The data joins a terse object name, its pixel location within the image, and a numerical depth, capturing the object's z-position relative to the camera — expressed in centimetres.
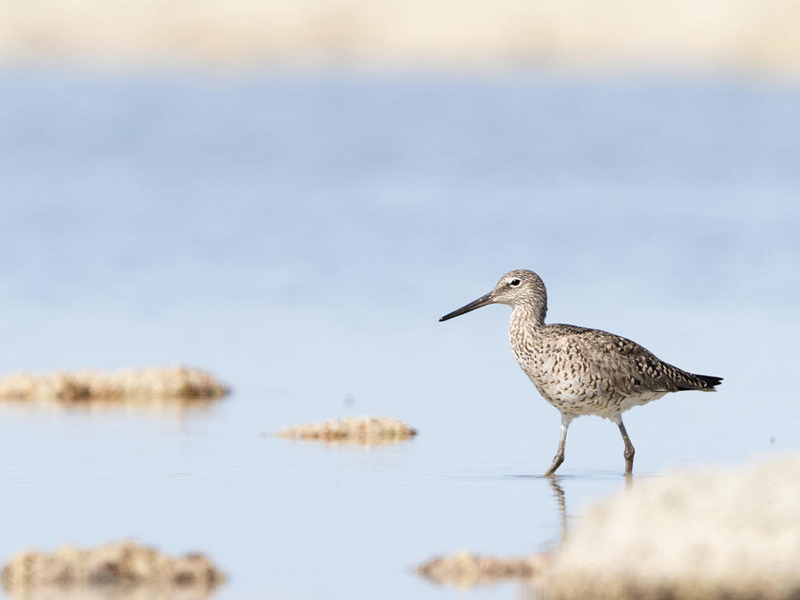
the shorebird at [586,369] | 2041
